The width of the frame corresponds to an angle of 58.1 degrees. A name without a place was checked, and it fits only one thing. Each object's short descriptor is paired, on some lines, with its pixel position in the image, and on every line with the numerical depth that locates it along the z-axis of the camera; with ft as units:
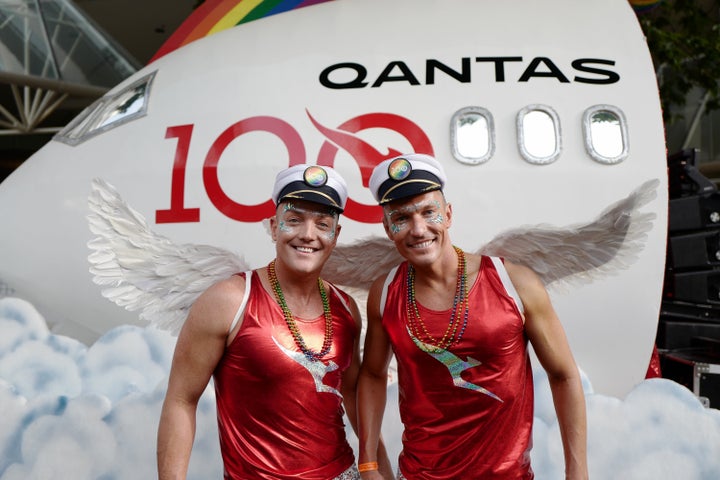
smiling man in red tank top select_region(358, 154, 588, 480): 7.93
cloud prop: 12.34
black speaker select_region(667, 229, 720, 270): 17.83
